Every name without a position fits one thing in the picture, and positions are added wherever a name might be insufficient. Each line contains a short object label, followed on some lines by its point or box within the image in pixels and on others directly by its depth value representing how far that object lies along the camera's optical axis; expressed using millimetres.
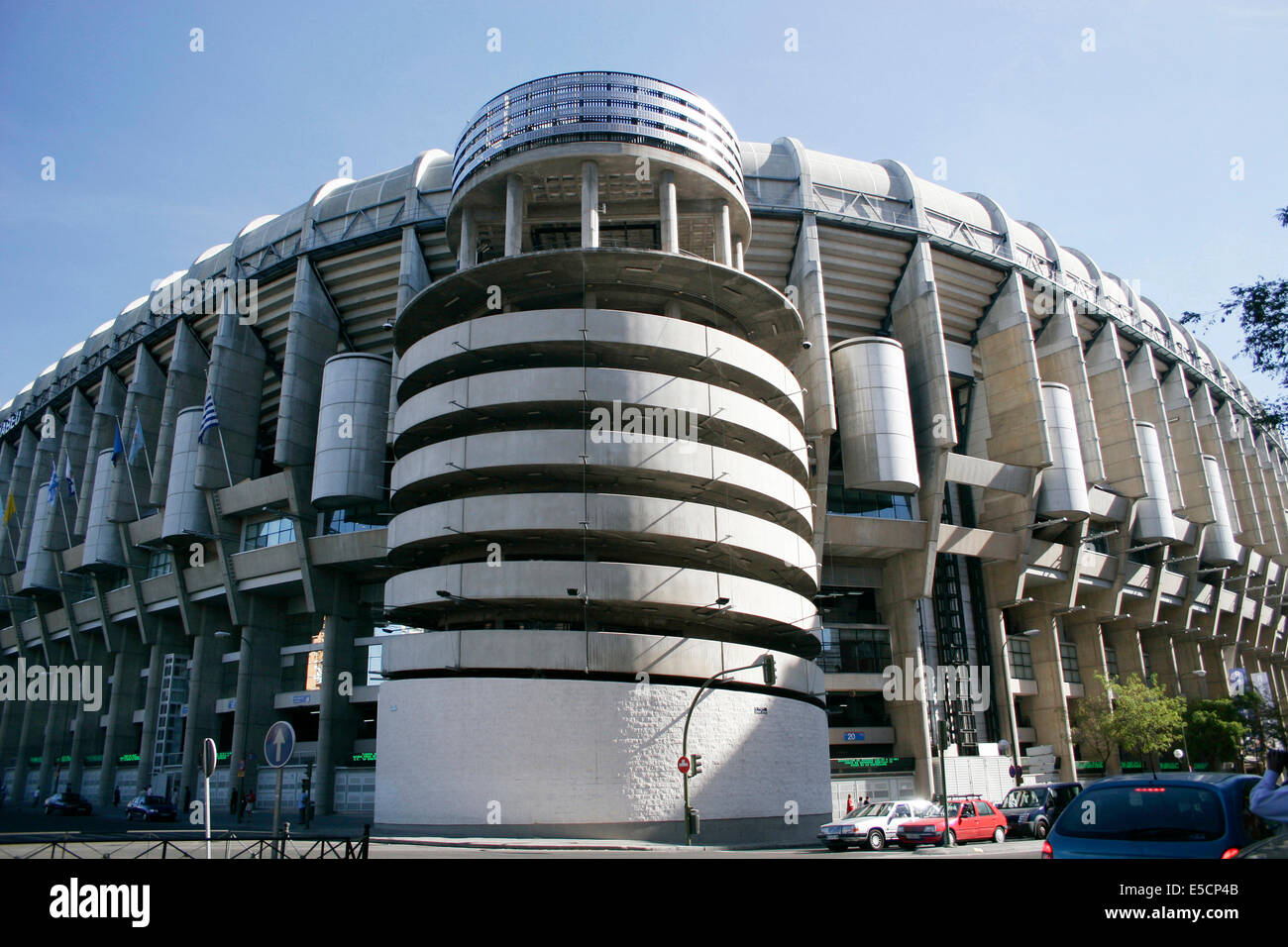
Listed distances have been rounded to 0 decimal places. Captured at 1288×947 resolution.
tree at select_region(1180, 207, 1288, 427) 19641
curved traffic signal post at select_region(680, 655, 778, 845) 30275
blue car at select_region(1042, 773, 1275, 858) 7523
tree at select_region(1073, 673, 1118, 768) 51531
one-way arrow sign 15609
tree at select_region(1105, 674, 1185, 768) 49844
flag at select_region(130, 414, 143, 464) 50188
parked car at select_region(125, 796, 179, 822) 43625
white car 25641
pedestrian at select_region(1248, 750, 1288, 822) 6656
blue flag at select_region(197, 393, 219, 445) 46531
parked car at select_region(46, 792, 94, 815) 49656
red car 26553
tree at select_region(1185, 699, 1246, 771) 55688
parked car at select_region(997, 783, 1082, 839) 31453
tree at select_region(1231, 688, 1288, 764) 60938
